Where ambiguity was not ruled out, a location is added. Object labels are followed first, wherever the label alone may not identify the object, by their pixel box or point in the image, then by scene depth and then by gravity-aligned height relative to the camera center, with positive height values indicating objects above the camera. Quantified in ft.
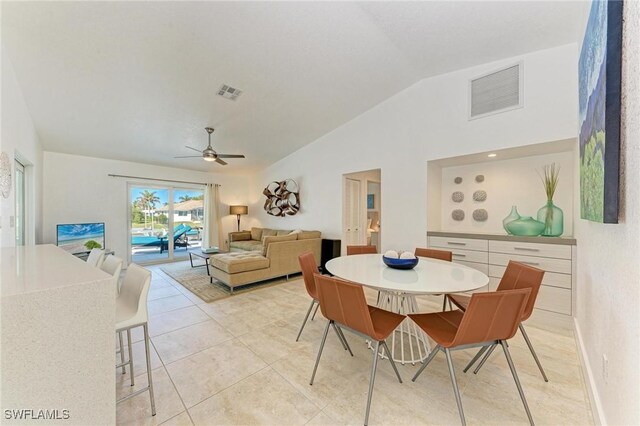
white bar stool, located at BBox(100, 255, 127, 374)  5.82 -1.41
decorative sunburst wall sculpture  19.40 +1.05
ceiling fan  12.64 +2.89
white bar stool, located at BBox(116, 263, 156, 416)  4.77 -2.06
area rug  12.01 -4.14
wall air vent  9.32 +4.82
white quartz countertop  3.02 -0.96
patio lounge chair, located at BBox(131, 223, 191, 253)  19.22 -2.46
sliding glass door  18.97 -0.99
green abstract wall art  3.46 +1.66
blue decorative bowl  6.93 -1.49
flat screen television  15.07 -1.72
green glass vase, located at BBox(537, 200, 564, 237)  9.30 -0.37
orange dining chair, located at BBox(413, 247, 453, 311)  9.09 -1.67
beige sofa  12.41 -2.74
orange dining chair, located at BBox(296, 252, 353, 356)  7.84 -1.94
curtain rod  17.95 +2.47
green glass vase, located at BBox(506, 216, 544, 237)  9.30 -0.61
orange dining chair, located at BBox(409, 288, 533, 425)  4.43 -2.16
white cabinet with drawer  8.46 -1.84
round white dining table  5.39 -1.68
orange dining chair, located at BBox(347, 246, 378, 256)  10.69 -1.73
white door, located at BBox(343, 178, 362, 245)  16.60 -0.16
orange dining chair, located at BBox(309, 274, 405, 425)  4.93 -2.24
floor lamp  23.31 +0.04
